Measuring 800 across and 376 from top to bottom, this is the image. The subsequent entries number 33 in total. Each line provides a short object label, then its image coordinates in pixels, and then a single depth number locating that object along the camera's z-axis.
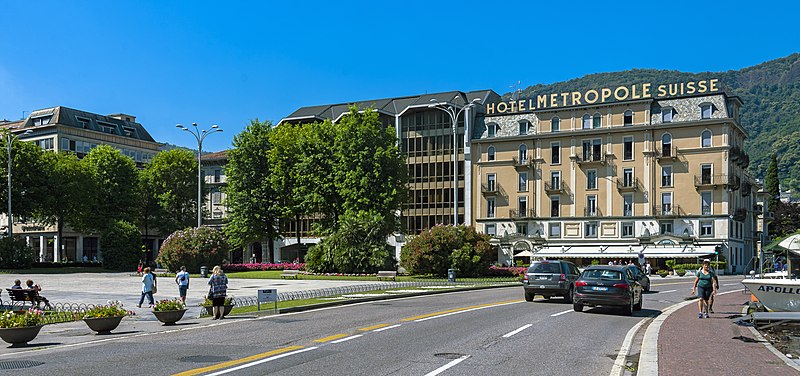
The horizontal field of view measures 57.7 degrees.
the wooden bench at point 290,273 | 58.84
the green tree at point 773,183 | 105.94
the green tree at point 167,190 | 89.06
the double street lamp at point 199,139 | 61.59
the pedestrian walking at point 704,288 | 21.56
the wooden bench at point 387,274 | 51.50
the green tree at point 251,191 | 72.25
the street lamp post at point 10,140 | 65.12
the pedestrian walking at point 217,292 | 22.41
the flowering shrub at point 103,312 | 19.28
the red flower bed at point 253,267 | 67.93
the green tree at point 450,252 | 53.22
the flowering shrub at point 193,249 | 61.78
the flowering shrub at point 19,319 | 16.72
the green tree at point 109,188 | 81.31
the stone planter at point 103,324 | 19.16
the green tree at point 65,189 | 72.19
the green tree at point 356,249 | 57.47
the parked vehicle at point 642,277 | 33.83
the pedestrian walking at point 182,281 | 28.98
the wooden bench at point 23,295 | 27.92
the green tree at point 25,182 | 70.44
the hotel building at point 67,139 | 95.44
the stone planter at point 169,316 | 20.98
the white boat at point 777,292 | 19.33
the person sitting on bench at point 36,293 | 27.62
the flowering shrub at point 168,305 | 21.12
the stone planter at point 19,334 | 16.62
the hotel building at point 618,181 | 70.62
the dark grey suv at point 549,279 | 28.03
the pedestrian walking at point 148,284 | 29.02
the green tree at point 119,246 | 74.56
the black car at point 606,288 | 23.05
